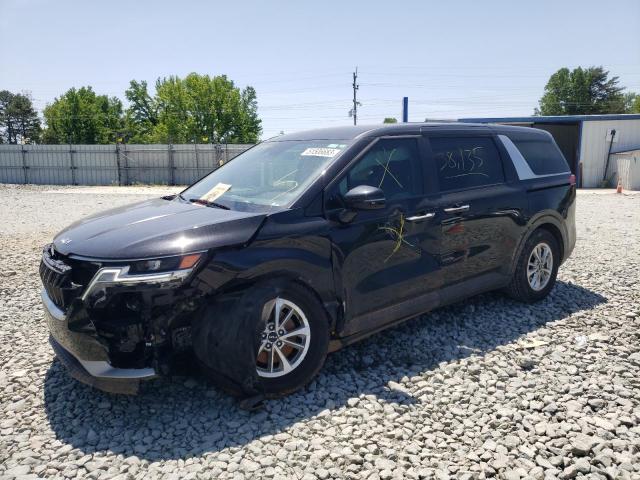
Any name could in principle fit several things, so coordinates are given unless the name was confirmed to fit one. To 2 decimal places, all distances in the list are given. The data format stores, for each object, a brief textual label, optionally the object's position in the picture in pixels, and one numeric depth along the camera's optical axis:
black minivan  2.90
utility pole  56.16
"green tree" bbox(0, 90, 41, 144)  77.75
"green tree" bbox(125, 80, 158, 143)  68.25
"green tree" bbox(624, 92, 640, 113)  73.06
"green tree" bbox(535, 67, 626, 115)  78.06
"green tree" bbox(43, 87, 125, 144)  60.75
